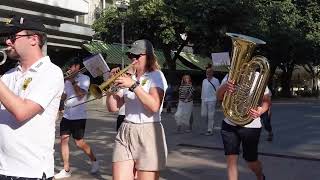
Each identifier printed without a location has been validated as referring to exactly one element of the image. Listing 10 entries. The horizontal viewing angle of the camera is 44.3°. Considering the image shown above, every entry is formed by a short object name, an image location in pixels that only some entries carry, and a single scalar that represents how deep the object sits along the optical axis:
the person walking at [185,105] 10.05
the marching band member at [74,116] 5.67
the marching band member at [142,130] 3.42
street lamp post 17.89
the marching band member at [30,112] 2.23
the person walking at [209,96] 9.52
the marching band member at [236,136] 4.44
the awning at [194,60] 28.93
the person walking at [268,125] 8.77
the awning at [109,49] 21.78
